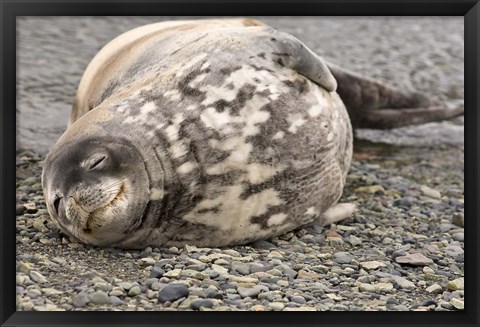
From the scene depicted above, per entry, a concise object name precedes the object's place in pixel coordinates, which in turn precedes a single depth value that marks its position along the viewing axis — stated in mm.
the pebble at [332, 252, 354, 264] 8625
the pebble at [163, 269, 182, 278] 7804
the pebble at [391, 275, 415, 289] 8125
